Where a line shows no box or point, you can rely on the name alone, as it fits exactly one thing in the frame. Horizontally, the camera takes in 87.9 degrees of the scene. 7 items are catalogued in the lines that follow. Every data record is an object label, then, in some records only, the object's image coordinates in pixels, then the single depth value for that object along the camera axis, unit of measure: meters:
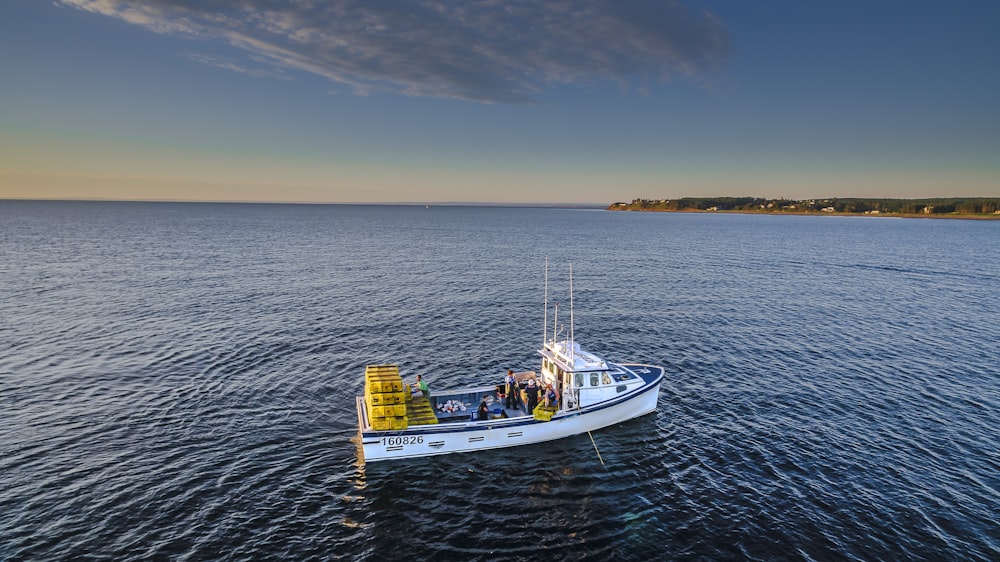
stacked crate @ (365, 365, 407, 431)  24.59
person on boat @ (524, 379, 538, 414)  27.77
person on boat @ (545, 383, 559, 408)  27.41
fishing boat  24.88
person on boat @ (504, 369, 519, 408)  28.81
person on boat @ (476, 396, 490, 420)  27.06
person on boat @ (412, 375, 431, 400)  27.83
